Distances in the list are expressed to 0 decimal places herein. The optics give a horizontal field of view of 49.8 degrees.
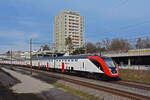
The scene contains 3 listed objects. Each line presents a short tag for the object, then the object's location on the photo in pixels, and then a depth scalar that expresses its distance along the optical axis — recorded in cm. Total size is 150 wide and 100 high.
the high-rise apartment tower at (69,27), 13462
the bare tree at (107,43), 7664
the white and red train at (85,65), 1938
